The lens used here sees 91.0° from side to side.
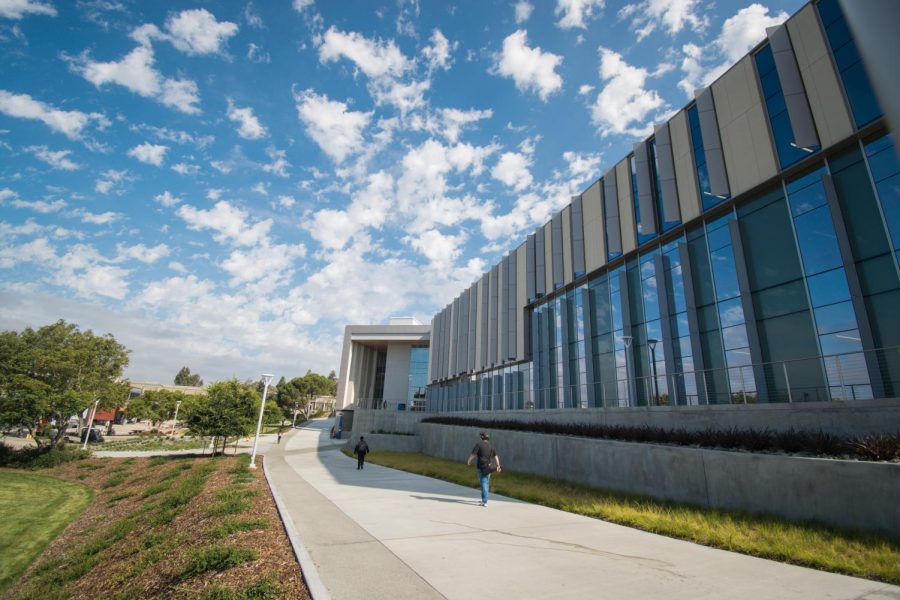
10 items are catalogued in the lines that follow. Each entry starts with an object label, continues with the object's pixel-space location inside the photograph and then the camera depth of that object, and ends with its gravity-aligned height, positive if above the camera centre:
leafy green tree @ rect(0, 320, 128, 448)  29.61 +2.46
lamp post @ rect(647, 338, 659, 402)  20.64 +3.96
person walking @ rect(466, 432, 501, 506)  11.73 -0.82
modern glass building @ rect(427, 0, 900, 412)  13.95 +7.53
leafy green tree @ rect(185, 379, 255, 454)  27.44 +0.51
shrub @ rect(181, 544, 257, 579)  6.81 -2.08
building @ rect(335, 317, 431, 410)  63.00 +9.49
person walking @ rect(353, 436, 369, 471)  21.97 -1.24
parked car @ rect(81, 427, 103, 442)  45.21 -1.98
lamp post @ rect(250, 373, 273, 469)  22.92 +2.10
